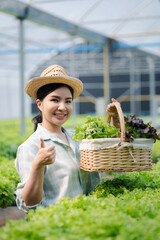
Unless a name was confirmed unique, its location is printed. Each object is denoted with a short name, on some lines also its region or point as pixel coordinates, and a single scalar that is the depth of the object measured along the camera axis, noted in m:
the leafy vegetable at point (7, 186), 3.35
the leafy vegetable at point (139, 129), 2.37
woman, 2.26
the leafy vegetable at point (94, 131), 2.42
